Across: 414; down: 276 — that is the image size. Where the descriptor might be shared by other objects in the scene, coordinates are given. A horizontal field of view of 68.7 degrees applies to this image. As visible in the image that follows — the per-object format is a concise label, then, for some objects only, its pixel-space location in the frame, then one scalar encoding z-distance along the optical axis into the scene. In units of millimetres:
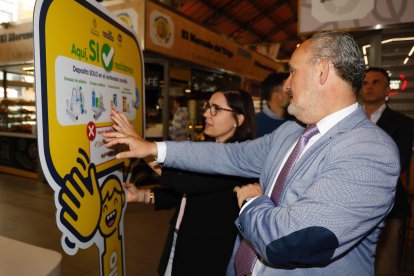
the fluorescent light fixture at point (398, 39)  2984
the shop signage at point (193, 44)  4457
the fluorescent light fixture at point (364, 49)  3154
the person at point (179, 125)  5215
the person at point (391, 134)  2518
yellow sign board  937
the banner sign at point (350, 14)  2684
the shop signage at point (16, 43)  5332
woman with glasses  1471
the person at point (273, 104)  2996
